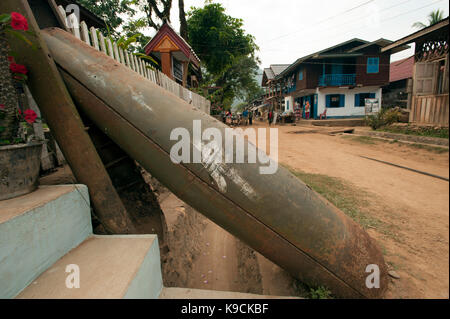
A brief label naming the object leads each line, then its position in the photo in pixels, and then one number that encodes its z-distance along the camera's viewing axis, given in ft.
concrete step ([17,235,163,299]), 3.89
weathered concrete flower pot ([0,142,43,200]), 4.93
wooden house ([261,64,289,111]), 104.95
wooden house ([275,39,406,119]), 67.51
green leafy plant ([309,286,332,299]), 5.19
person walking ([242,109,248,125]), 88.66
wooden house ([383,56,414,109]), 76.64
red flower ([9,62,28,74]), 5.16
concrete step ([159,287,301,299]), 4.93
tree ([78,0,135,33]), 65.22
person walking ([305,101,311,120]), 72.32
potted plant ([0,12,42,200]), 4.94
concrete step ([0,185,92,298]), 3.85
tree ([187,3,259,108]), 60.70
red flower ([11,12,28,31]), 4.63
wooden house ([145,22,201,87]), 22.93
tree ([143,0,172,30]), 51.13
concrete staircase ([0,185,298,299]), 3.88
